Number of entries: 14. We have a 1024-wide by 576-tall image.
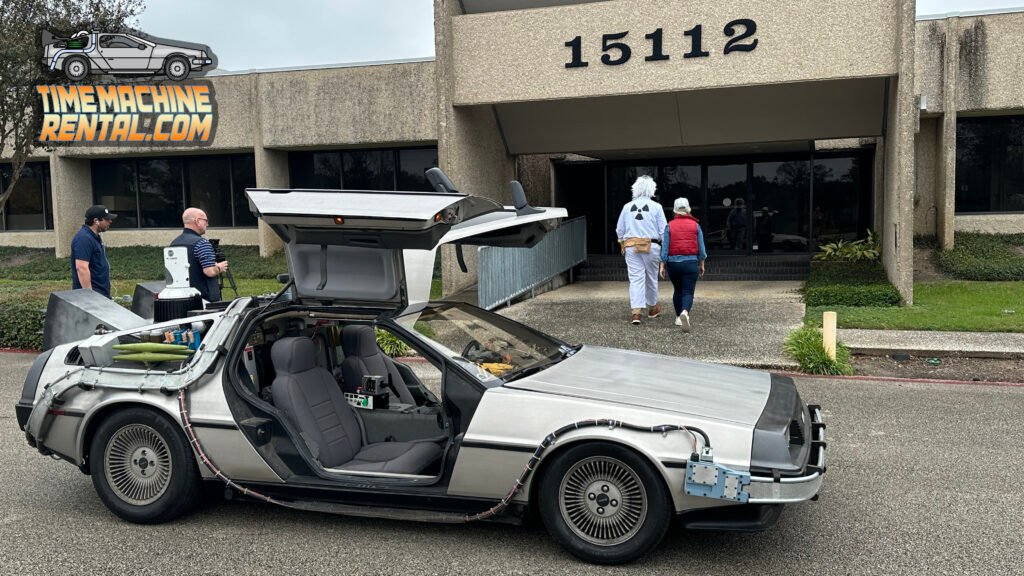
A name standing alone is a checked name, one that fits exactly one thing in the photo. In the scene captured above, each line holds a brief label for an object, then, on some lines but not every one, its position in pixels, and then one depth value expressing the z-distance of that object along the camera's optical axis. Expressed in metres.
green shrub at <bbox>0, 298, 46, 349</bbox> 11.39
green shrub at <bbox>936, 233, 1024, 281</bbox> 15.69
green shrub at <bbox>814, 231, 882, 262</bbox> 15.69
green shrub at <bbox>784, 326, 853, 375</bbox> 9.33
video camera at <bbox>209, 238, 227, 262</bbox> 8.43
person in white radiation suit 11.95
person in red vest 11.27
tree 13.10
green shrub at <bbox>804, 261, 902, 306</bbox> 12.55
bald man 8.11
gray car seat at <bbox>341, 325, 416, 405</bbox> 5.41
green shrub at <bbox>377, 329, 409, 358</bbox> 9.02
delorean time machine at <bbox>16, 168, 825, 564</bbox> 4.19
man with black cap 8.96
